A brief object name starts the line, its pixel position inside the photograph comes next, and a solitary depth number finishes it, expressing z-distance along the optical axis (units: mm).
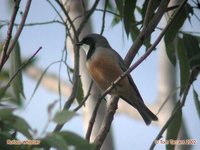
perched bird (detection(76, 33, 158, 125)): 5605
